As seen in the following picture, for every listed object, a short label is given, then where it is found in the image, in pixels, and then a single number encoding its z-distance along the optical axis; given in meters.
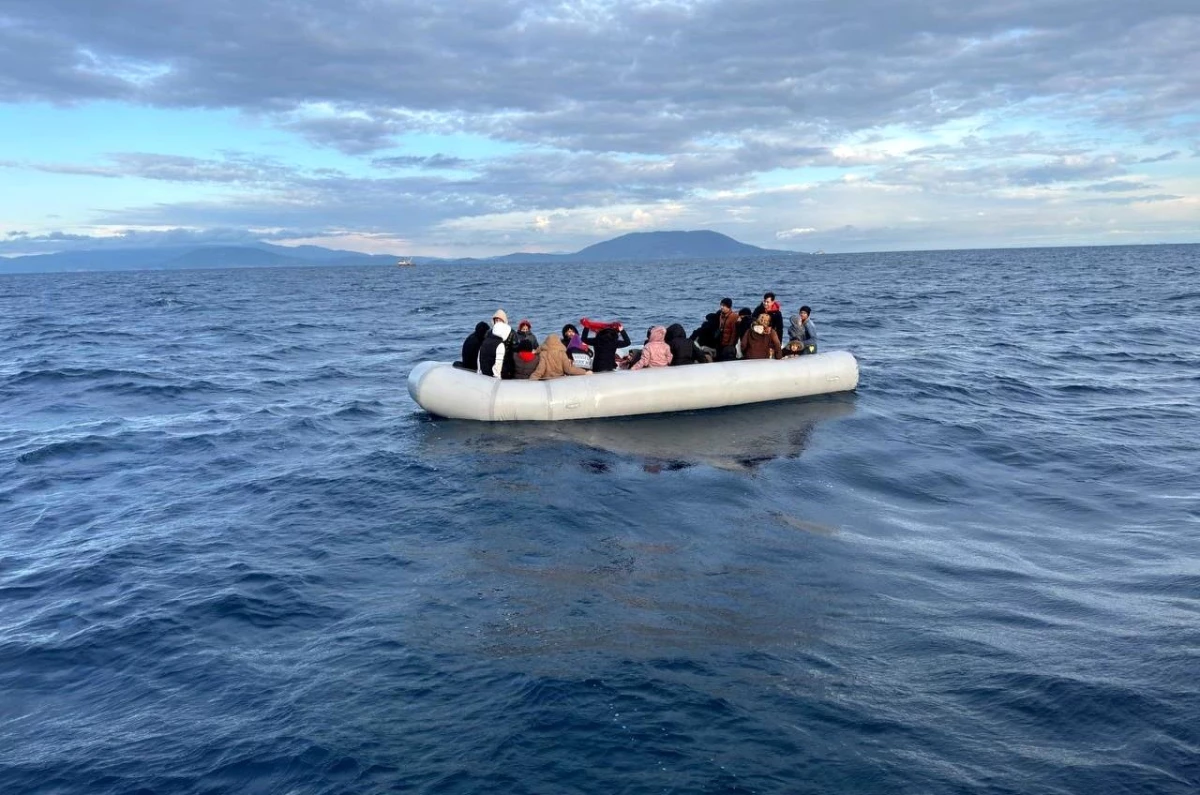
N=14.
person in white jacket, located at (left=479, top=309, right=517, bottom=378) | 12.94
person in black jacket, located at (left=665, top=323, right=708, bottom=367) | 13.81
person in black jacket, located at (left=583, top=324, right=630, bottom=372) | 13.48
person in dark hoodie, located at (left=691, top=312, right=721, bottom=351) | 14.85
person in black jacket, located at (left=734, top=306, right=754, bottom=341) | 14.70
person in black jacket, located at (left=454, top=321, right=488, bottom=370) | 13.25
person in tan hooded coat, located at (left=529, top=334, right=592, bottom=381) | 13.12
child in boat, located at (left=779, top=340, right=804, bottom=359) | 15.11
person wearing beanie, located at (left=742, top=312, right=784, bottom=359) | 14.27
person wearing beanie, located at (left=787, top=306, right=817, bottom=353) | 15.34
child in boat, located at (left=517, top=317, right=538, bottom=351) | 13.22
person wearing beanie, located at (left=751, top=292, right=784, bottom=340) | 14.44
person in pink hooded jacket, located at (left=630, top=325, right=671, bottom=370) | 13.71
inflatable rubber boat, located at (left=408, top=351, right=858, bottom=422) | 12.59
